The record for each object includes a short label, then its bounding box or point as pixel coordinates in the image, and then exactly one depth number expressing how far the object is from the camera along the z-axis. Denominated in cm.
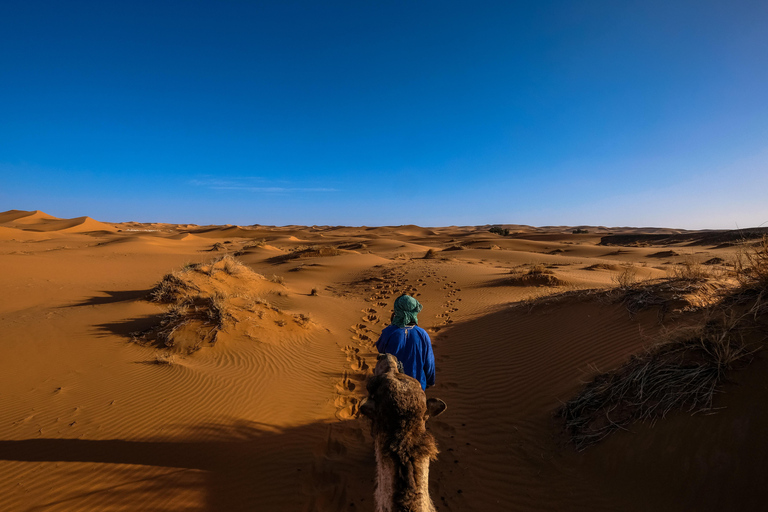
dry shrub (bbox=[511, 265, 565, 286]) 1123
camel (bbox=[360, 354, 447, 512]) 143
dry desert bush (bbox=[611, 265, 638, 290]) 630
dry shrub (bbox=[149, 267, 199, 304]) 846
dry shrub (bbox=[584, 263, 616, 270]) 1501
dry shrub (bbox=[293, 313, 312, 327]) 780
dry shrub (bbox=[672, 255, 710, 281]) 568
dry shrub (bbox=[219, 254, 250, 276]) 1101
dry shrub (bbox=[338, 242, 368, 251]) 2919
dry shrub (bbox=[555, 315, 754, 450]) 273
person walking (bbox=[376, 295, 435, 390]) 317
